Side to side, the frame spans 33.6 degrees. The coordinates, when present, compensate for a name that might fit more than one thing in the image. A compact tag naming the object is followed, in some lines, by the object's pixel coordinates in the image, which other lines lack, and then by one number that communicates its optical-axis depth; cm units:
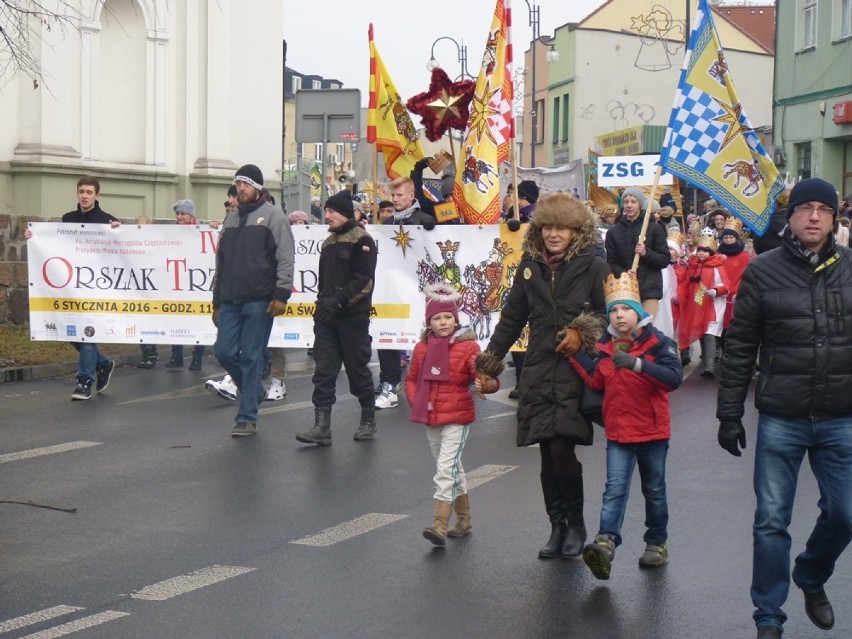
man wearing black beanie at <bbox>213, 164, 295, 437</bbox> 1097
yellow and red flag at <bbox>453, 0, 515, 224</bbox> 1264
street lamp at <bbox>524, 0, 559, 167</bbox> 5028
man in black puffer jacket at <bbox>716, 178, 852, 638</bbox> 545
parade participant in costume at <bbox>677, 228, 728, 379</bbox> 1583
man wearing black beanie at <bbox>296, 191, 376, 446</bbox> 1059
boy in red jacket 654
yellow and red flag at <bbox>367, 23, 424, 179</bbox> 1416
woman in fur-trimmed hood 684
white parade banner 1482
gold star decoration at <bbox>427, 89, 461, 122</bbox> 1351
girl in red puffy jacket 742
